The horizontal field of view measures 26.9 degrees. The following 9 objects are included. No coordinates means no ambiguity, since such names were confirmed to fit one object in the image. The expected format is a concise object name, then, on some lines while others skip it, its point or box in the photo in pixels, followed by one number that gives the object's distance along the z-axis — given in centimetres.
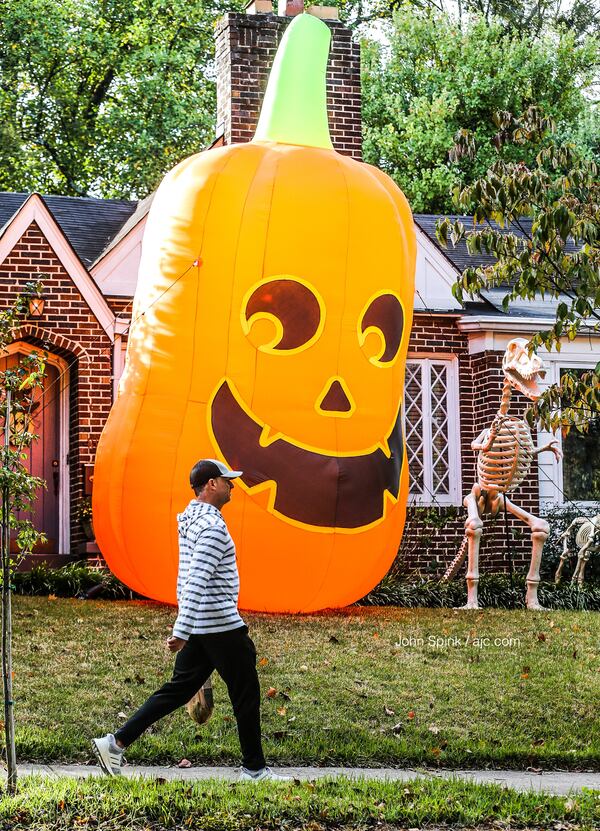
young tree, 613
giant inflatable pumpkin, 1100
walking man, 624
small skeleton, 1481
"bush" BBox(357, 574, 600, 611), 1355
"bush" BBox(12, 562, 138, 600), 1265
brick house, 1425
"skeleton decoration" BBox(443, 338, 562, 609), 1309
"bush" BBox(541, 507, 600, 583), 1559
